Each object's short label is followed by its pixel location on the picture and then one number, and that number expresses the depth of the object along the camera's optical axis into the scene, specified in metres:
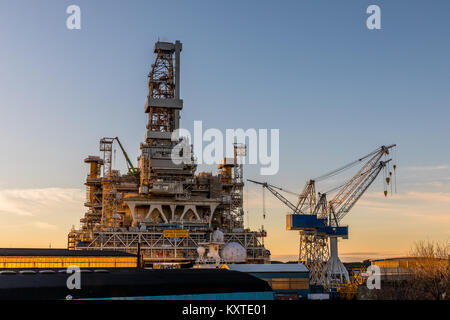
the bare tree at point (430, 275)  80.48
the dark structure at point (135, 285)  56.66
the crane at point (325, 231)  120.94
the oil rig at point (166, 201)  126.12
